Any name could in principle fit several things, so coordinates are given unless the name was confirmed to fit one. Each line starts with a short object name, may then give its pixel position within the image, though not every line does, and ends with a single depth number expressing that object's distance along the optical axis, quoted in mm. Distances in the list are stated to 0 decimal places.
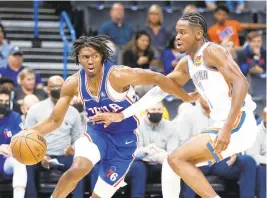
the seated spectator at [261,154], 9203
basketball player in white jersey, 6664
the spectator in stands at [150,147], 9078
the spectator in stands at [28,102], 9893
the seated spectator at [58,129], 9320
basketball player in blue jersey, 7477
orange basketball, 7332
